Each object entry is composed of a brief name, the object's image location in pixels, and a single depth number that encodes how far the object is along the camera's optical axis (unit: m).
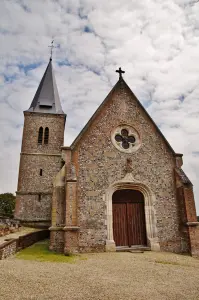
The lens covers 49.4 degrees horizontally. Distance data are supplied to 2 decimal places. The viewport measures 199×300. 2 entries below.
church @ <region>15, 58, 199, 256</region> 10.76
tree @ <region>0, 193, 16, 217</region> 39.02
